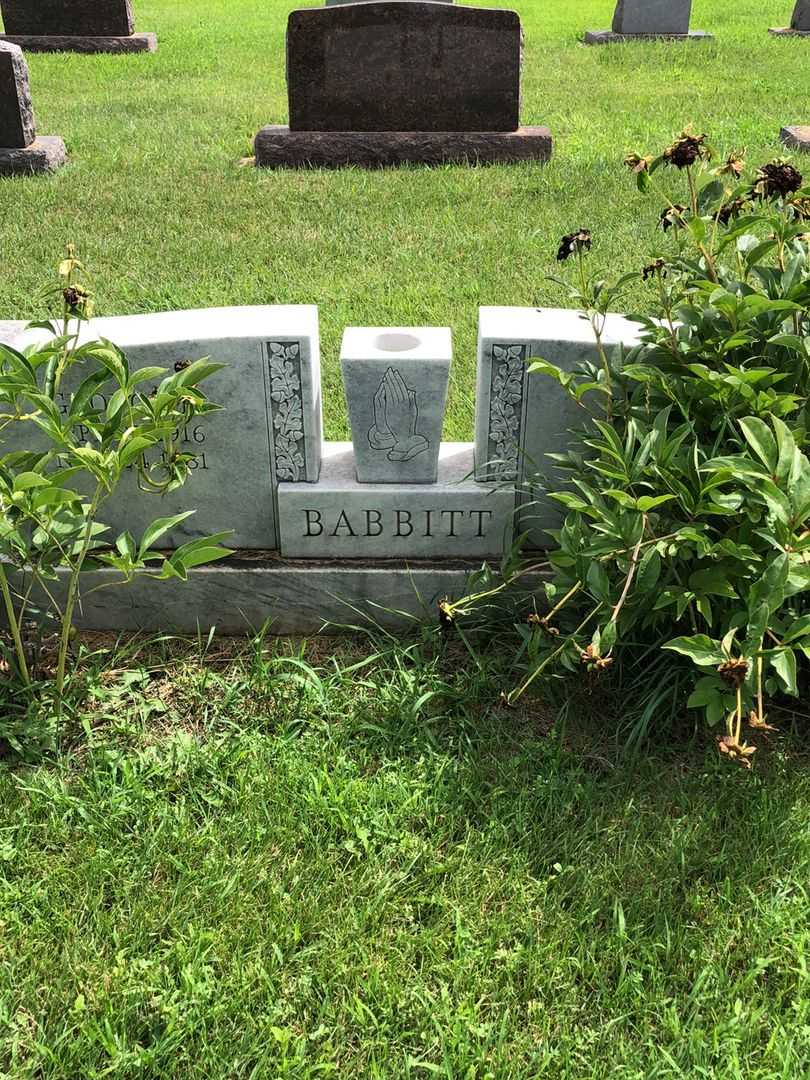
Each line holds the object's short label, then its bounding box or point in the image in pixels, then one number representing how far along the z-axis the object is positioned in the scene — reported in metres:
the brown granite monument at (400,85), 6.44
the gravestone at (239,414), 2.58
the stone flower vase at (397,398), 2.61
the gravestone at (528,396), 2.60
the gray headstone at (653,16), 10.33
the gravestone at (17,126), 6.27
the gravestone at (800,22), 10.87
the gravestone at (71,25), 10.20
